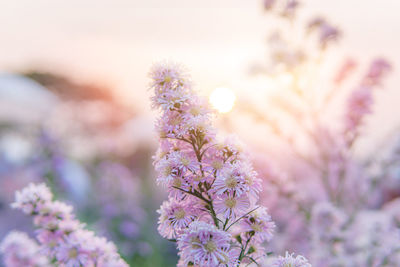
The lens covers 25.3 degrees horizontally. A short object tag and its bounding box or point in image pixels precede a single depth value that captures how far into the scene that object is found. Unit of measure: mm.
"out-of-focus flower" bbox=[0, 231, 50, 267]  451
